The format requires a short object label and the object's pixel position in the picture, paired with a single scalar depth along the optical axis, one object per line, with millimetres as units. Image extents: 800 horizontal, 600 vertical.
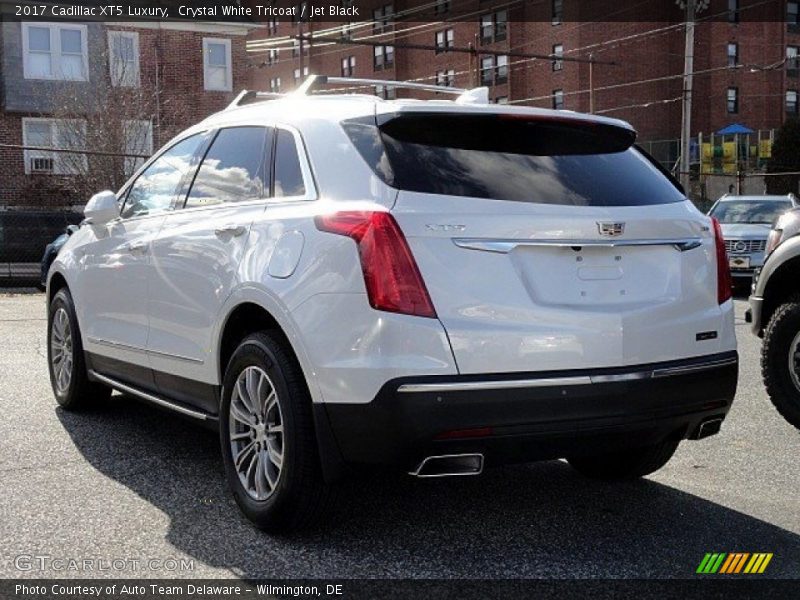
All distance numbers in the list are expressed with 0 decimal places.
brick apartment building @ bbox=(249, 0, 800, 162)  52875
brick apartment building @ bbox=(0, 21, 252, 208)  29198
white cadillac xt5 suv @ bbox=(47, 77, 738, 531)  3529
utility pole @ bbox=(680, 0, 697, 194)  33912
